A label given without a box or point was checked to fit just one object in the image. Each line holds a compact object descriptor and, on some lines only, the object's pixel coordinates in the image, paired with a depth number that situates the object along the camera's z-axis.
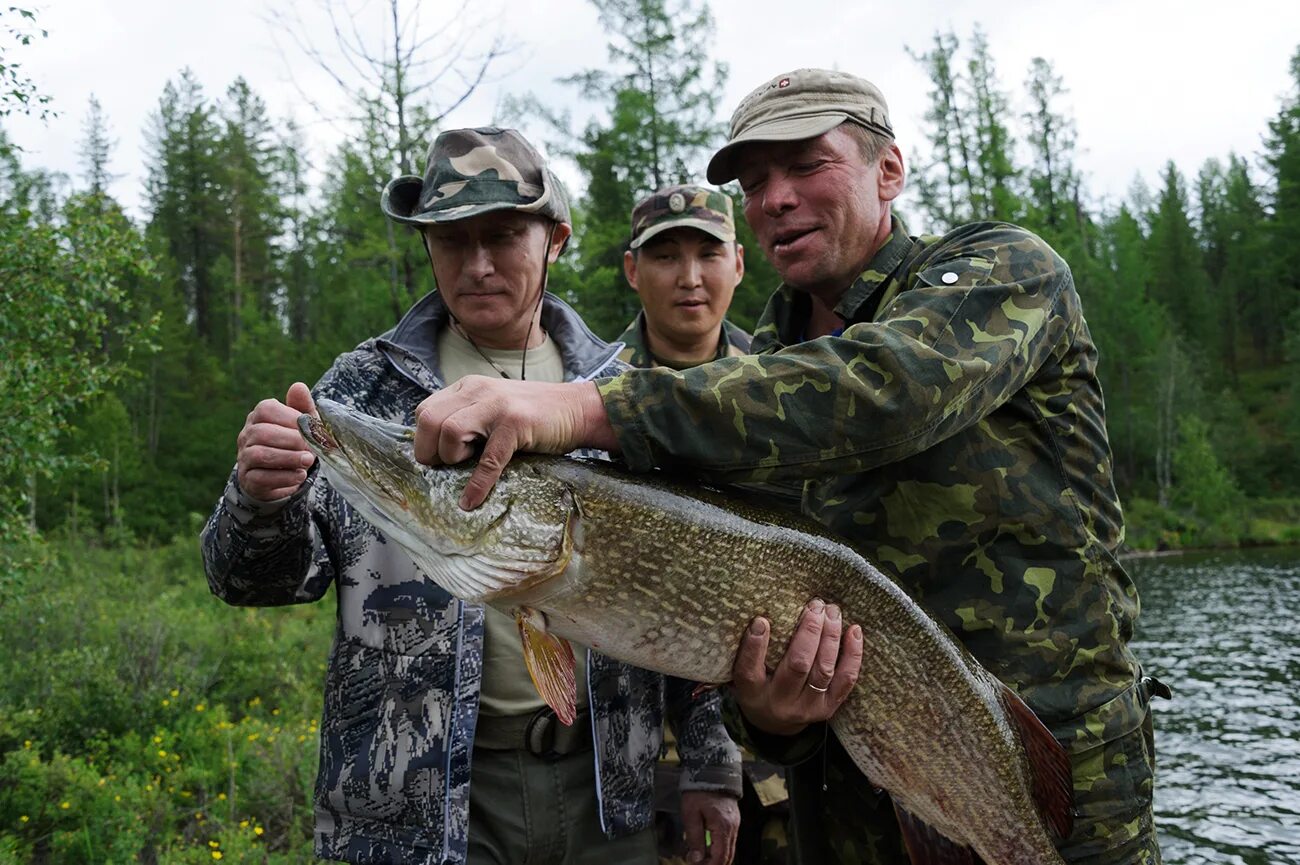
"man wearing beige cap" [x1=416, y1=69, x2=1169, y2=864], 1.76
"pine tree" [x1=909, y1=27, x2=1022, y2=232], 33.19
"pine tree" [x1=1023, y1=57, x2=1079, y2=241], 41.06
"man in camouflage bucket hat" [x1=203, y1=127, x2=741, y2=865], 2.42
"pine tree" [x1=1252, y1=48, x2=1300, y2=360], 52.69
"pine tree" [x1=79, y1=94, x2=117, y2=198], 46.28
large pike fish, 1.96
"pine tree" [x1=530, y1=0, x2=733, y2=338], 27.28
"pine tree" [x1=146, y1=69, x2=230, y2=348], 43.94
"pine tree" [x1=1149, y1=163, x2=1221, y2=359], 52.47
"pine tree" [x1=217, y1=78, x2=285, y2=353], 43.25
